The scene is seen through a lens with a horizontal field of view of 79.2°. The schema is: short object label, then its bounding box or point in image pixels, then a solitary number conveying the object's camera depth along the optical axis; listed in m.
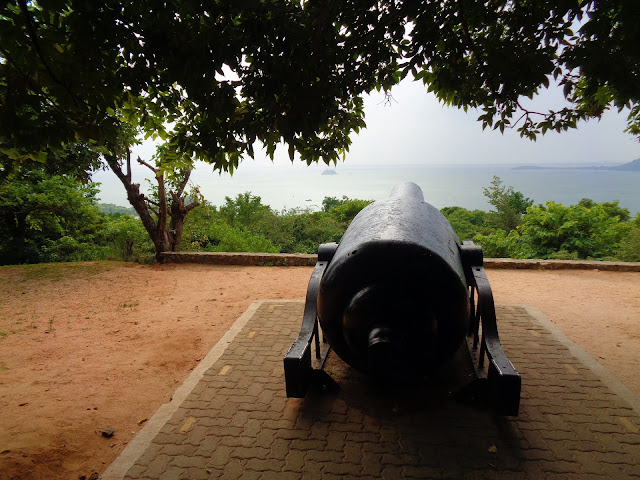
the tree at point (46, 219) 9.44
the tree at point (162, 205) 9.49
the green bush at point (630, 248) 9.84
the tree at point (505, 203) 18.97
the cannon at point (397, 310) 2.53
